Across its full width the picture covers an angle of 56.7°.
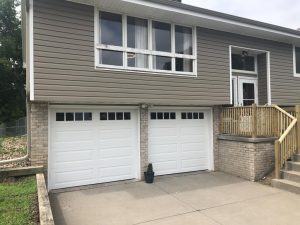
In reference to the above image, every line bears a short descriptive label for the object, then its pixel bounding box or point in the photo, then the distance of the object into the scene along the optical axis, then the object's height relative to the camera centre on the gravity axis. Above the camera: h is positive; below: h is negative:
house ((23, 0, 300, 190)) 7.11 +0.83
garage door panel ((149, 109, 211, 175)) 9.04 -0.99
